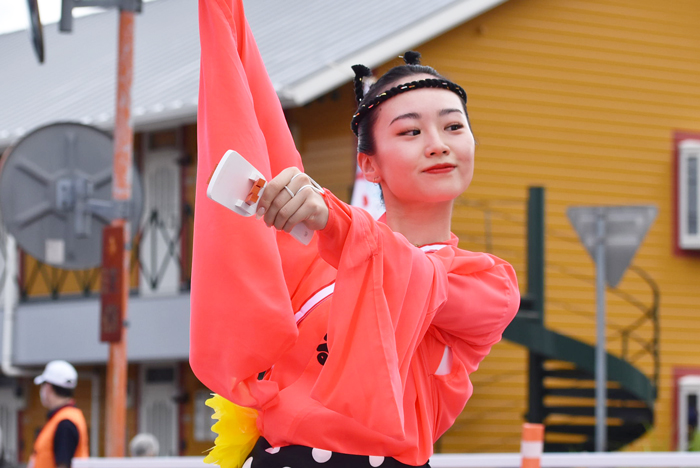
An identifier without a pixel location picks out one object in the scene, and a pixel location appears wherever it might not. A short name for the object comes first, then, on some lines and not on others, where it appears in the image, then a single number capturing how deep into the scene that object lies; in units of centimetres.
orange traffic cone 848
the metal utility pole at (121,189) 1381
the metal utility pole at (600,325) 1491
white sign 1490
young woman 372
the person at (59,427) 1273
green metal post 2009
